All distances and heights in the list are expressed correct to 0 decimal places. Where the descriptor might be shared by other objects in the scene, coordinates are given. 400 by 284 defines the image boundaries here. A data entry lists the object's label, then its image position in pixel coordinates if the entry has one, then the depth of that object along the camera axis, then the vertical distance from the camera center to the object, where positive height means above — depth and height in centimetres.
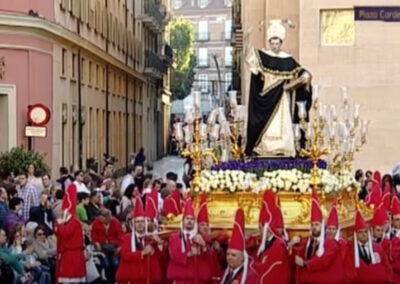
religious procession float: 1552 -45
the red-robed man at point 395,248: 1441 -160
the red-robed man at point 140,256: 1414 -167
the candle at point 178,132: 1608 -22
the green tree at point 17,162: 2659 -106
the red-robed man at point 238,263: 1187 -147
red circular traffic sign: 3067 +0
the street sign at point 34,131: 2964 -41
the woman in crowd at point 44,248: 1672 -189
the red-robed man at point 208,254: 1386 -163
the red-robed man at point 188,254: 1375 -160
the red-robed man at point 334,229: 1297 -123
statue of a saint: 1658 +19
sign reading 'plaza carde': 2009 +176
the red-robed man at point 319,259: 1280 -155
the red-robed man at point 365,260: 1327 -162
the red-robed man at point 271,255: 1276 -151
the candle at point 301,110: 1608 +8
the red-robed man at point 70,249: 1636 -187
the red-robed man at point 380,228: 1435 -135
